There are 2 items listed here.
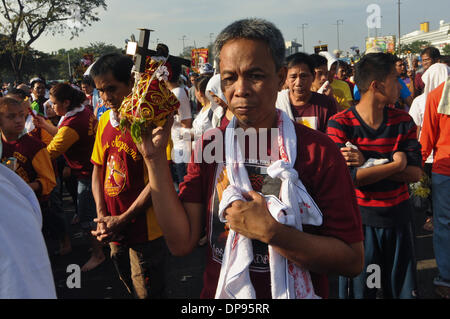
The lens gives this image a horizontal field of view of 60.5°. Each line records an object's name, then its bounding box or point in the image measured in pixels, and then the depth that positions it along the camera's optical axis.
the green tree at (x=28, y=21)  22.16
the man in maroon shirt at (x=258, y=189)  1.30
